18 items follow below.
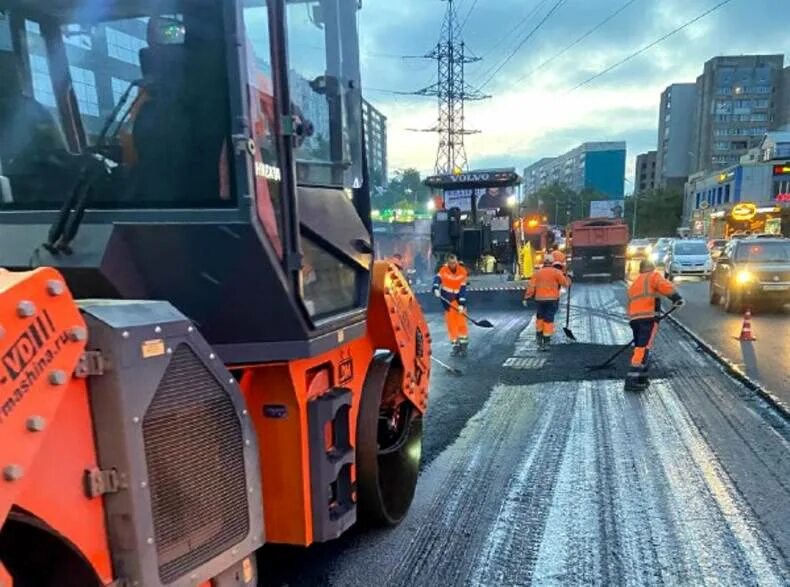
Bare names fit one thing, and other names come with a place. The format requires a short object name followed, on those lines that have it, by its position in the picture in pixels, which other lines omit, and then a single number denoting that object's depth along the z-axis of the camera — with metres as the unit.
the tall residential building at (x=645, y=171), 138.38
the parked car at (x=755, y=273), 12.70
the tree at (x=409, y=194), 27.58
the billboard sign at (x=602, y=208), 58.39
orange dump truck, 22.77
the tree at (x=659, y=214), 84.25
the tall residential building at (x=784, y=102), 105.24
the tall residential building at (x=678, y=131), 112.88
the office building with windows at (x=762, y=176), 56.53
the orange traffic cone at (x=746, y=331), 9.61
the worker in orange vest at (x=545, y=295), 9.58
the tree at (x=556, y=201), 85.56
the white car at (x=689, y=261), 21.77
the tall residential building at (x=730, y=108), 104.31
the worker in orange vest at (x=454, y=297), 9.38
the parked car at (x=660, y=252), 26.13
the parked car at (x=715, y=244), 32.08
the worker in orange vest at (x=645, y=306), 7.23
